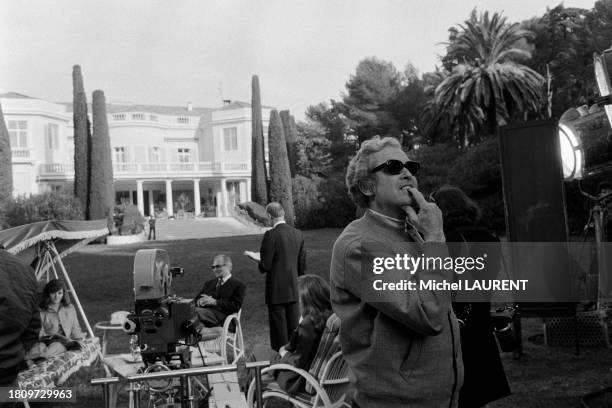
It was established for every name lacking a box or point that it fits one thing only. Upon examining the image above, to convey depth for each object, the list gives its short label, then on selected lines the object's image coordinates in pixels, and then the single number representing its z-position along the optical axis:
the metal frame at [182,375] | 2.42
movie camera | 2.93
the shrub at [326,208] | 32.44
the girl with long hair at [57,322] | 6.67
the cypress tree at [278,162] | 37.28
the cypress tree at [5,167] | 27.01
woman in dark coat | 2.87
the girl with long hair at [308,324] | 4.24
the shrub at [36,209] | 26.56
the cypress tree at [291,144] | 42.53
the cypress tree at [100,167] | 32.19
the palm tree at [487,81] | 30.73
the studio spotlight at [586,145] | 2.87
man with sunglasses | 1.87
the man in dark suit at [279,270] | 6.40
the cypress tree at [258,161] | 39.06
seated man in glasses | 6.60
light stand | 4.84
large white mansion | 41.78
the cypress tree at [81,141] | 32.76
